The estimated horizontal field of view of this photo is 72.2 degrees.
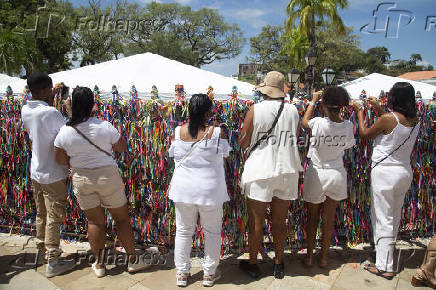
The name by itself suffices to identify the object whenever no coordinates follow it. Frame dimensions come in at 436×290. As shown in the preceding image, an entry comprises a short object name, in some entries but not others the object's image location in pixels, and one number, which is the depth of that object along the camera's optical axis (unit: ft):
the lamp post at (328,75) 28.09
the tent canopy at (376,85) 21.01
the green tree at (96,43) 81.01
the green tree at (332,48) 88.53
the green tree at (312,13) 51.75
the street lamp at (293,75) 33.14
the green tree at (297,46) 66.59
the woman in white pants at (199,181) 7.61
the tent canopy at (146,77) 13.14
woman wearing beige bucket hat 7.83
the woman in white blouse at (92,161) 7.70
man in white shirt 8.53
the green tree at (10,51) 38.42
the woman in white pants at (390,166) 8.33
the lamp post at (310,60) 33.97
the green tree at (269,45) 106.93
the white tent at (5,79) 19.77
